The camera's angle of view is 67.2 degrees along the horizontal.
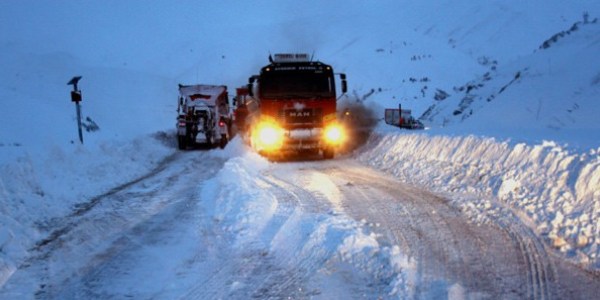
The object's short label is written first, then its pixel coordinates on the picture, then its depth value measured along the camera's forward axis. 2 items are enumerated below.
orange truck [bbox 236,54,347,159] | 14.66
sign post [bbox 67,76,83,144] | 14.46
